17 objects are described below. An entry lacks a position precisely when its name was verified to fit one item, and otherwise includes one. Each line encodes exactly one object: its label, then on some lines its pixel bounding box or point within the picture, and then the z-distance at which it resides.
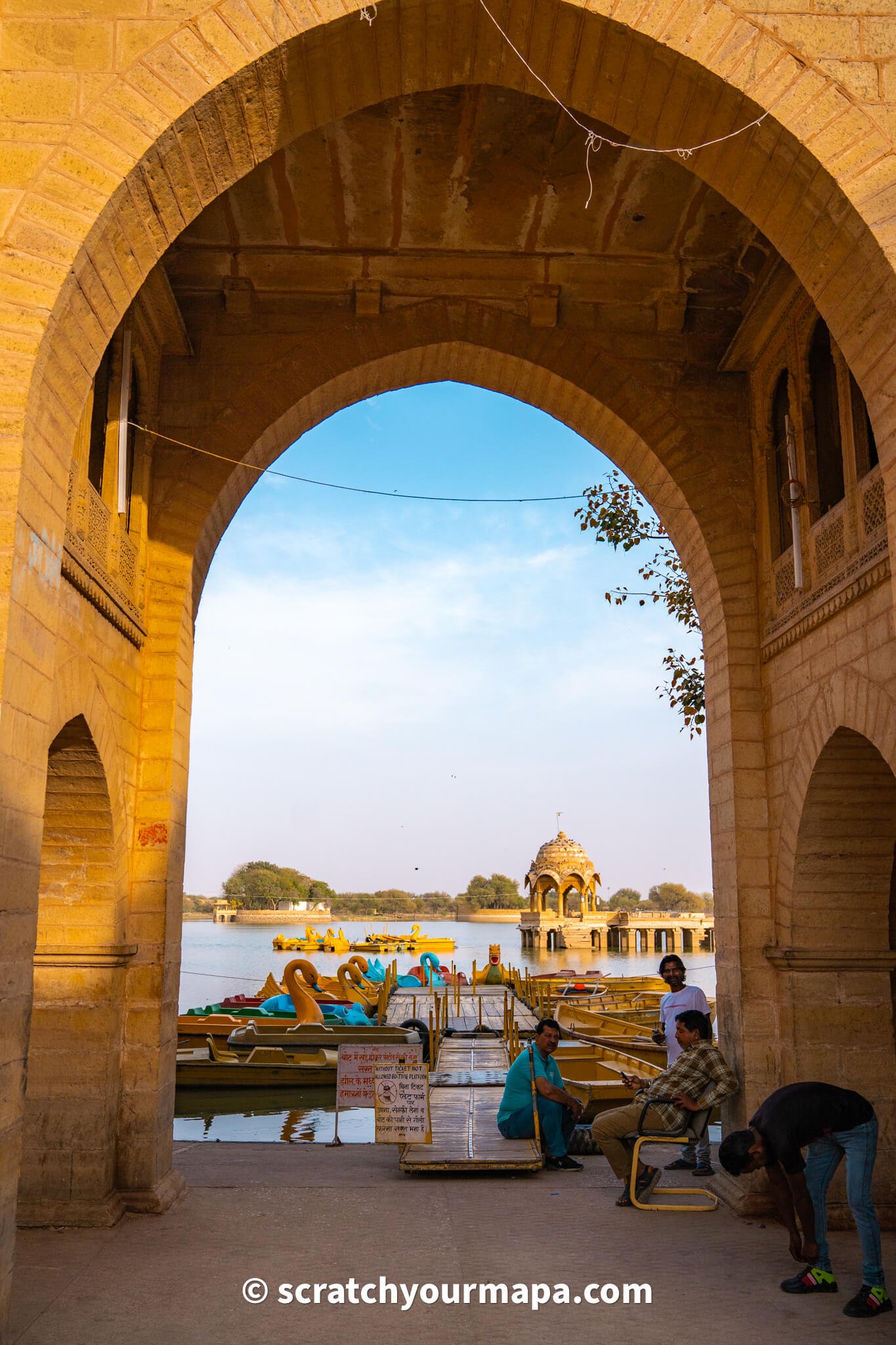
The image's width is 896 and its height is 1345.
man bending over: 5.99
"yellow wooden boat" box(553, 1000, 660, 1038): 19.00
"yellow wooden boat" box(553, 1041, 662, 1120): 13.96
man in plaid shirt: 8.25
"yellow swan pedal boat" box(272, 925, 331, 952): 62.41
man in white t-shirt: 9.27
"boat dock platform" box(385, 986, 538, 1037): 20.69
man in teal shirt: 9.58
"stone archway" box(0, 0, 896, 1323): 4.90
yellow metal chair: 8.04
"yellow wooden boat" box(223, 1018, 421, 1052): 17.55
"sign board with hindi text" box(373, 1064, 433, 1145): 9.54
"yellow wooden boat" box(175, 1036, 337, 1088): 16.53
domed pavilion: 63.22
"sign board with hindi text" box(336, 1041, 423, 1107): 10.41
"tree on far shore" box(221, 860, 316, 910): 128.88
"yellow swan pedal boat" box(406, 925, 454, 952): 57.19
